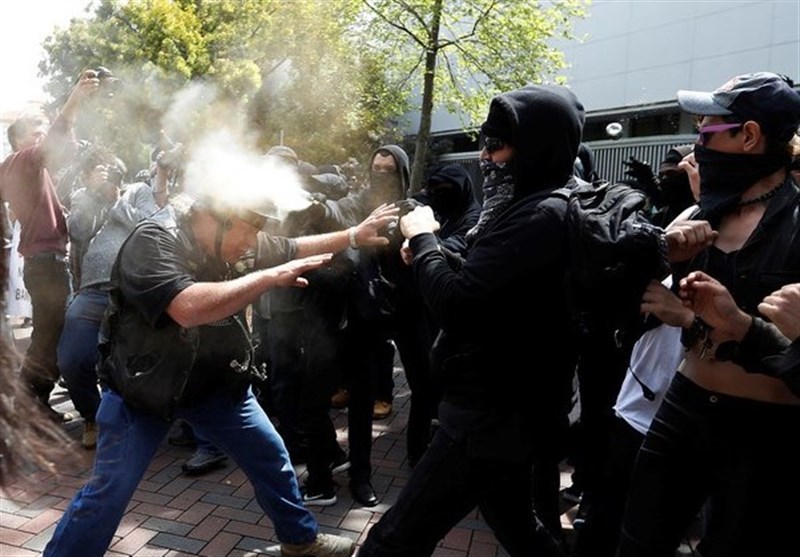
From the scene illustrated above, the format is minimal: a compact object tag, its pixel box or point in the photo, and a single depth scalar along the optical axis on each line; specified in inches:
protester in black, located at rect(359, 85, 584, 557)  80.9
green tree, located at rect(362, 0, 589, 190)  448.8
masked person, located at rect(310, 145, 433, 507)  154.0
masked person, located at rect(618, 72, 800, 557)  76.6
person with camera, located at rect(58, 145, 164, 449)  175.3
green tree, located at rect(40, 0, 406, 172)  255.9
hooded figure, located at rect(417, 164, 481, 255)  155.4
